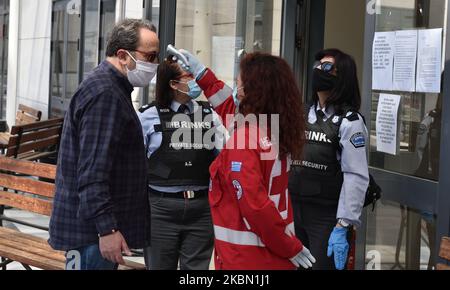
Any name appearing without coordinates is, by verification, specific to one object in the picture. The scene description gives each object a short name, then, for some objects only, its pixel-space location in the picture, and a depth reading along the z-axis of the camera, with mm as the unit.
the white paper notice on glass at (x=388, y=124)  4449
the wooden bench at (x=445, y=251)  3324
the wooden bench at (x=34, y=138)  7781
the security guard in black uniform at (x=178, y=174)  4223
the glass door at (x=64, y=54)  10473
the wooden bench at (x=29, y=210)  4535
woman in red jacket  2949
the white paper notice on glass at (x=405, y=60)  4270
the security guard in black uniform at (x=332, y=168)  3797
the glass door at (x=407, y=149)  4156
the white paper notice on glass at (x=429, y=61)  4062
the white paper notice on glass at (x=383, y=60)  4469
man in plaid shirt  3107
